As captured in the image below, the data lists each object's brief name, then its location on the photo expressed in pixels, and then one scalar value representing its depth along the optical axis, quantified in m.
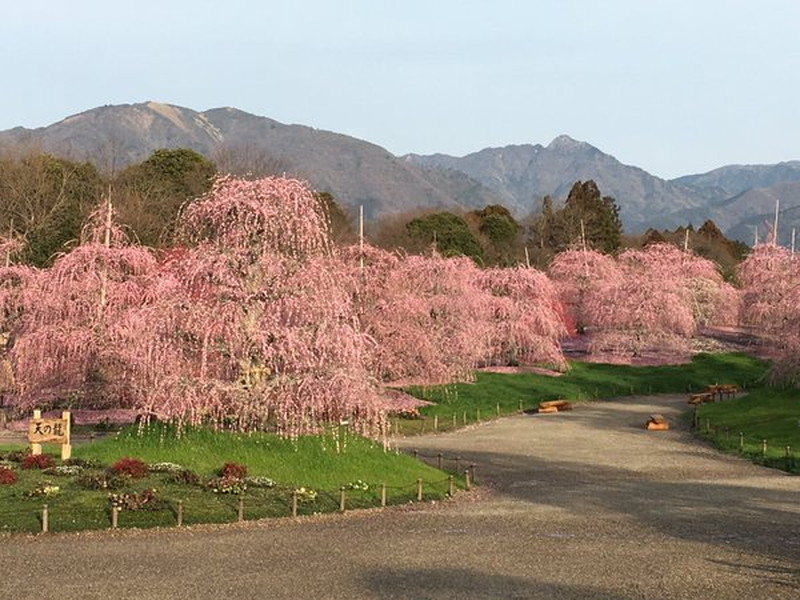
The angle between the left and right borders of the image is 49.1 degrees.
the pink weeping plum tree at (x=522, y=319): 63.28
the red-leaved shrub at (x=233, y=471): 25.23
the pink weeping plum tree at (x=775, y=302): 49.66
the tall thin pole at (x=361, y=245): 48.98
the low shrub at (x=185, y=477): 24.45
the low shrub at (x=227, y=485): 24.08
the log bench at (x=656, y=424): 43.78
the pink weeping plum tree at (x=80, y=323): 38.19
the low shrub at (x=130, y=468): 24.45
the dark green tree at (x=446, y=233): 104.75
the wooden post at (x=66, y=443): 27.44
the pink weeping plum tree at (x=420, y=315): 48.41
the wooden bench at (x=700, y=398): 51.95
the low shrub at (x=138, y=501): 22.08
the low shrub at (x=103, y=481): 23.61
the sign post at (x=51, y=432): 27.53
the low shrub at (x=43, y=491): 22.95
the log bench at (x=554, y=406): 50.16
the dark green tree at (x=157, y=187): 68.75
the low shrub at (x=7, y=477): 24.00
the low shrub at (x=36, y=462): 26.19
